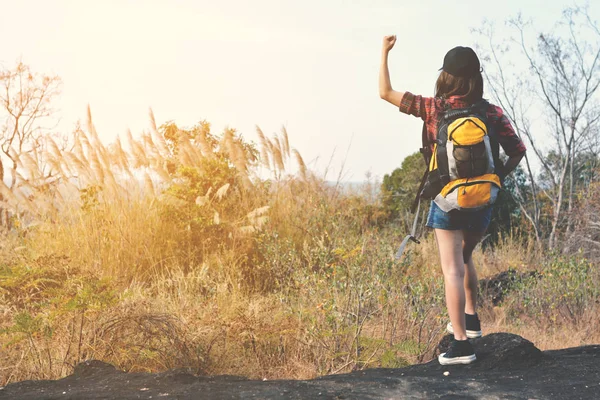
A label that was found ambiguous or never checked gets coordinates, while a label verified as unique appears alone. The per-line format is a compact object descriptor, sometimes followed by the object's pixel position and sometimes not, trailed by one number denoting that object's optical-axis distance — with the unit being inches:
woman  142.0
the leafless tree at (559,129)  429.7
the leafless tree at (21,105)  388.5
